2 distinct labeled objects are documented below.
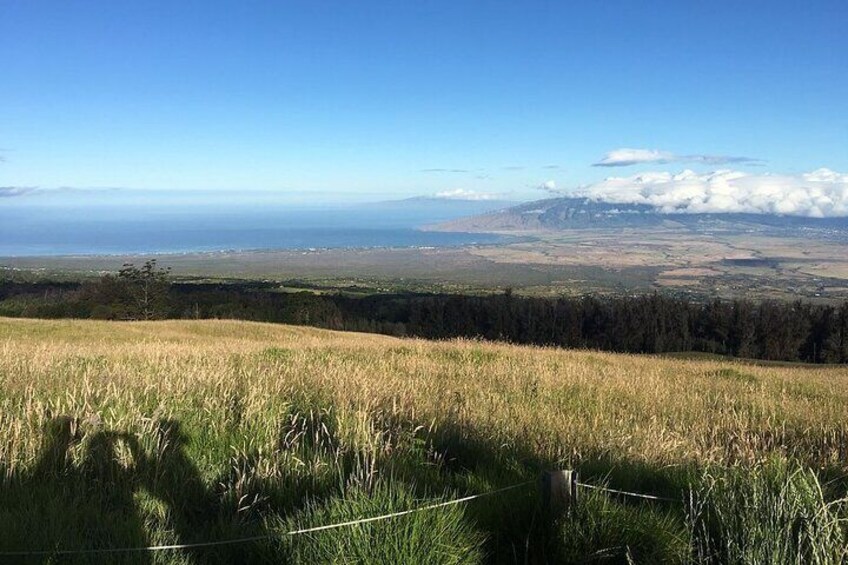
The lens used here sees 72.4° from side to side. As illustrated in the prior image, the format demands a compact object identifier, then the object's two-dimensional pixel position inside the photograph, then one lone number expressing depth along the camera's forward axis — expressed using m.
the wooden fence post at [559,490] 3.29
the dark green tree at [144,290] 63.62
